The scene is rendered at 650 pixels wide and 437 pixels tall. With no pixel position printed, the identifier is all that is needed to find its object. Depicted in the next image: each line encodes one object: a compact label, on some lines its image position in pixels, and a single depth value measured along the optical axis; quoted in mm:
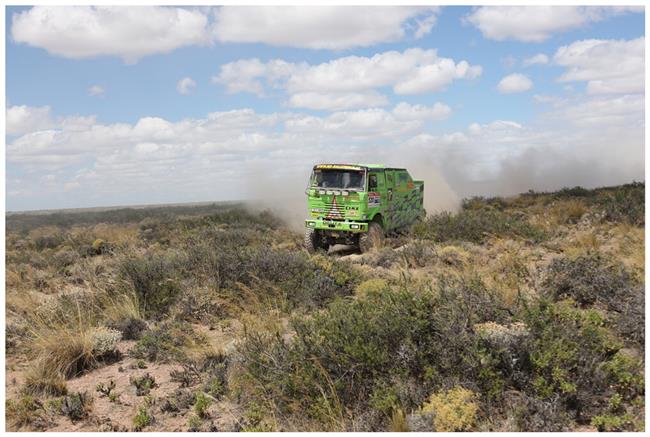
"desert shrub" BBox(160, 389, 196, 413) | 5414
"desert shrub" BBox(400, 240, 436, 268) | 11789
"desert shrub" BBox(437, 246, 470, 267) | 11348
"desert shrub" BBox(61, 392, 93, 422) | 5402
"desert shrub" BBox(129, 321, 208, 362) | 6767
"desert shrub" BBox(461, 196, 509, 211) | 26262
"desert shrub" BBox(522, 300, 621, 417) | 4359
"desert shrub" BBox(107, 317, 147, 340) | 7832
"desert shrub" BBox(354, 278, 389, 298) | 8177
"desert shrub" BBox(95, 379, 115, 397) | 5871
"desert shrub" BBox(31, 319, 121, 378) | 6469
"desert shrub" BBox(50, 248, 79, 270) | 15883
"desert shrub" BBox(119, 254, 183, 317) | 8961
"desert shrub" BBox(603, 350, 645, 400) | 4461
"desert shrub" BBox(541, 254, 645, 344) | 5797
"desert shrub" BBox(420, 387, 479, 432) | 4170
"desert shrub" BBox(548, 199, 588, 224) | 18750
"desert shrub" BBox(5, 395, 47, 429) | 5285
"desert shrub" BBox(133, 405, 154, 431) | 5090
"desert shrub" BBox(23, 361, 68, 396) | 5957
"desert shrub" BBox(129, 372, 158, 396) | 5905
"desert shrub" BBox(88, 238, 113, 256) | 19070
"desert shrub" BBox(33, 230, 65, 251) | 22781
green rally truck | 15648
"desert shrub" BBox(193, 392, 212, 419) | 5191
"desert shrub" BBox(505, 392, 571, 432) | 4121
